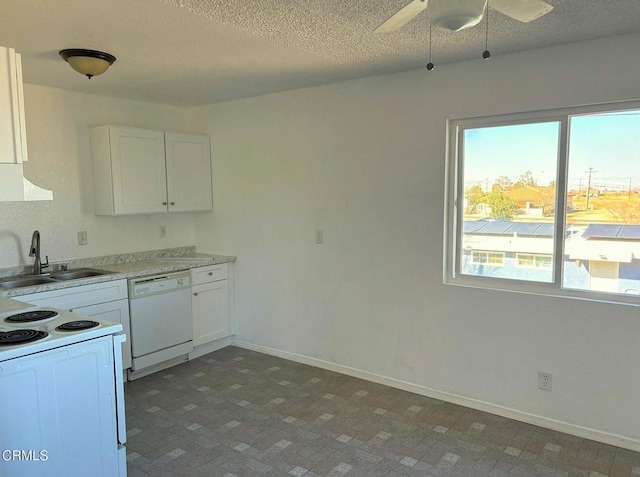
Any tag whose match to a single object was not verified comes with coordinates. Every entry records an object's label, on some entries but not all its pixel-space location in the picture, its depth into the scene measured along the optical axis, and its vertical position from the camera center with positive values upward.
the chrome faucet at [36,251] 3.58 -0.38
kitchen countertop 3.18 -0.56
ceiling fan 1.48 +0.65
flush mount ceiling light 2.74 +0.84
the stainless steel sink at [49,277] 3.42 -0.58
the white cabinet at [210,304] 4.25 -0.97
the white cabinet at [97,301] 3.22 -0.72
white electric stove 1.89 -0.84
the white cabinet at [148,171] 3.91 +0.27
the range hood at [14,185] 2.10 +0.08
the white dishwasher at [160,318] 3.76 -0.99
